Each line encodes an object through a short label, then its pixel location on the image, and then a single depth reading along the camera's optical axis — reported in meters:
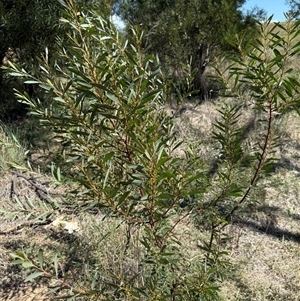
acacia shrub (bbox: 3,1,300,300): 1.16
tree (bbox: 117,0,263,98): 6.04
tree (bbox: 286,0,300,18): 6.13
